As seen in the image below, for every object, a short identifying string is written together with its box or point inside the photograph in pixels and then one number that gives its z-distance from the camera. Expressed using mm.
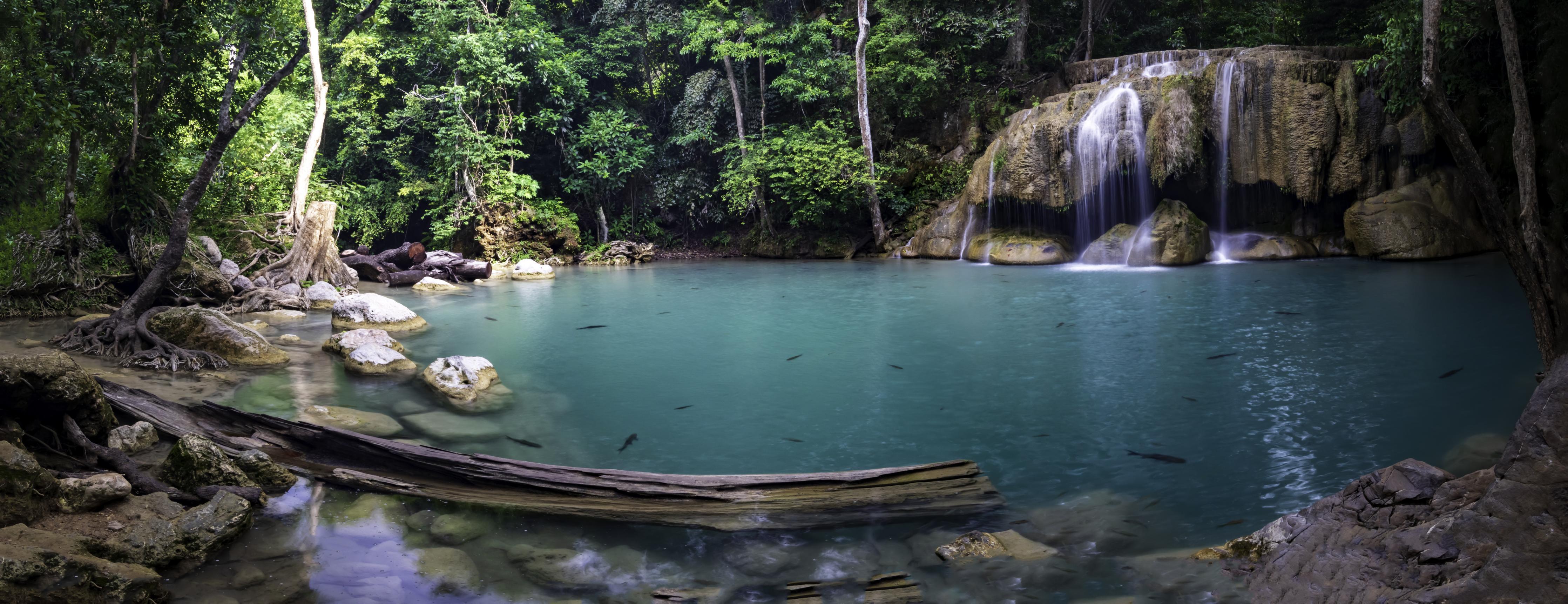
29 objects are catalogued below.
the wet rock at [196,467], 4062
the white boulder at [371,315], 10203
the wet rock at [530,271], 18656
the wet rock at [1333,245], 15695
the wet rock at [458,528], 3822
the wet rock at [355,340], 8242
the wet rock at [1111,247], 16422
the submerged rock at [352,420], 5738
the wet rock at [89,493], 3508
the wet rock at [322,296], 12805
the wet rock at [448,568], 3418
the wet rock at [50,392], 4031
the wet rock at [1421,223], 14164
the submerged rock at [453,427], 5680
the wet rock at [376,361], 7645
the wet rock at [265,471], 4324
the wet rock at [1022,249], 17297
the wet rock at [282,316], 11289
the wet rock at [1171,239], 15703
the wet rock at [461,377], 6762
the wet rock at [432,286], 15938
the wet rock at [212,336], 7785
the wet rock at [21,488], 3238
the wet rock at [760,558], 3504
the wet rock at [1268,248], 15805
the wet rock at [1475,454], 4344
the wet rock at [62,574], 2750
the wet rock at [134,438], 4637
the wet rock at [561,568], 3418
